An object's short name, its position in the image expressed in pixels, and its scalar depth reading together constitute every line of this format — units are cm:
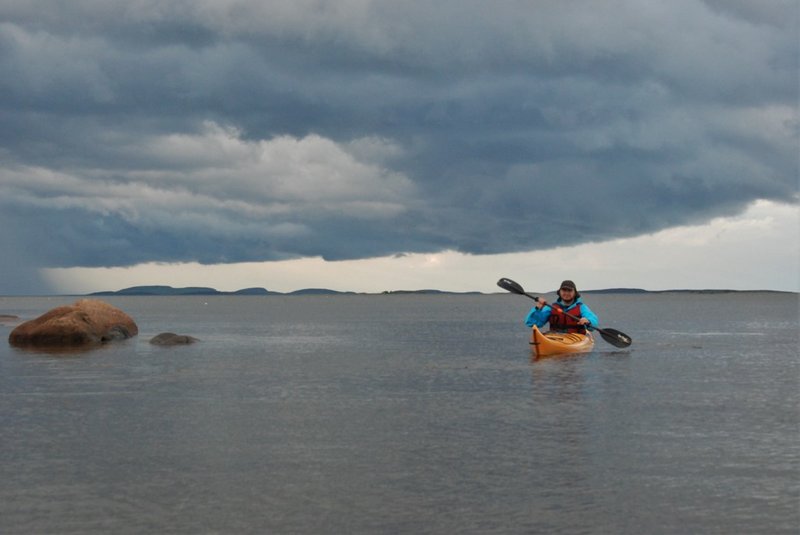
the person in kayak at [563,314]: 3867
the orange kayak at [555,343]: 3938
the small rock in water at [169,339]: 4850
